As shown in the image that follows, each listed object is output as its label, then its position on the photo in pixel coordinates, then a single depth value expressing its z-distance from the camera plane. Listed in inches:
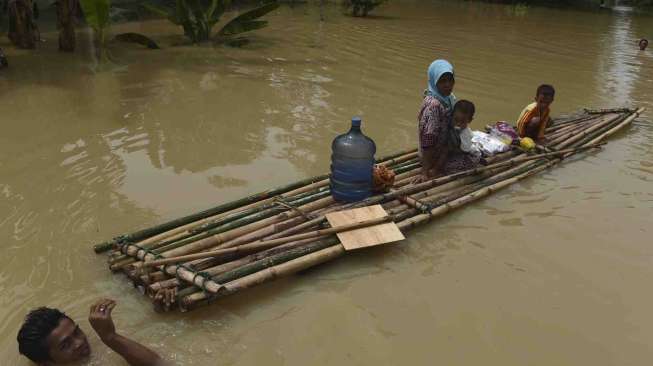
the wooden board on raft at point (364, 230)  138.1
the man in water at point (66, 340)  91.7
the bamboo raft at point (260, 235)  118.0
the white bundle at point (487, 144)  202.8
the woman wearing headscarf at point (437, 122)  169.9
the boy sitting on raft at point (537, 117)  211.5
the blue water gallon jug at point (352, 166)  157.8
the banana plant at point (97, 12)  291.6
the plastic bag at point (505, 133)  215.3
